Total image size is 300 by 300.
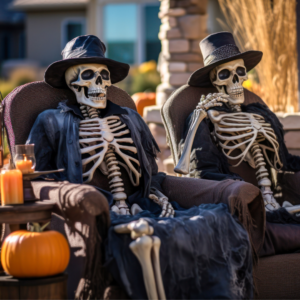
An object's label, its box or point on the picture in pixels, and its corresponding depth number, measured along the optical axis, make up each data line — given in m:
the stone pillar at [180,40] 6.89
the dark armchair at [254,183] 3.45
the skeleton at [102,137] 3.71
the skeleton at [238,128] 4.17
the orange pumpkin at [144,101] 7.98
